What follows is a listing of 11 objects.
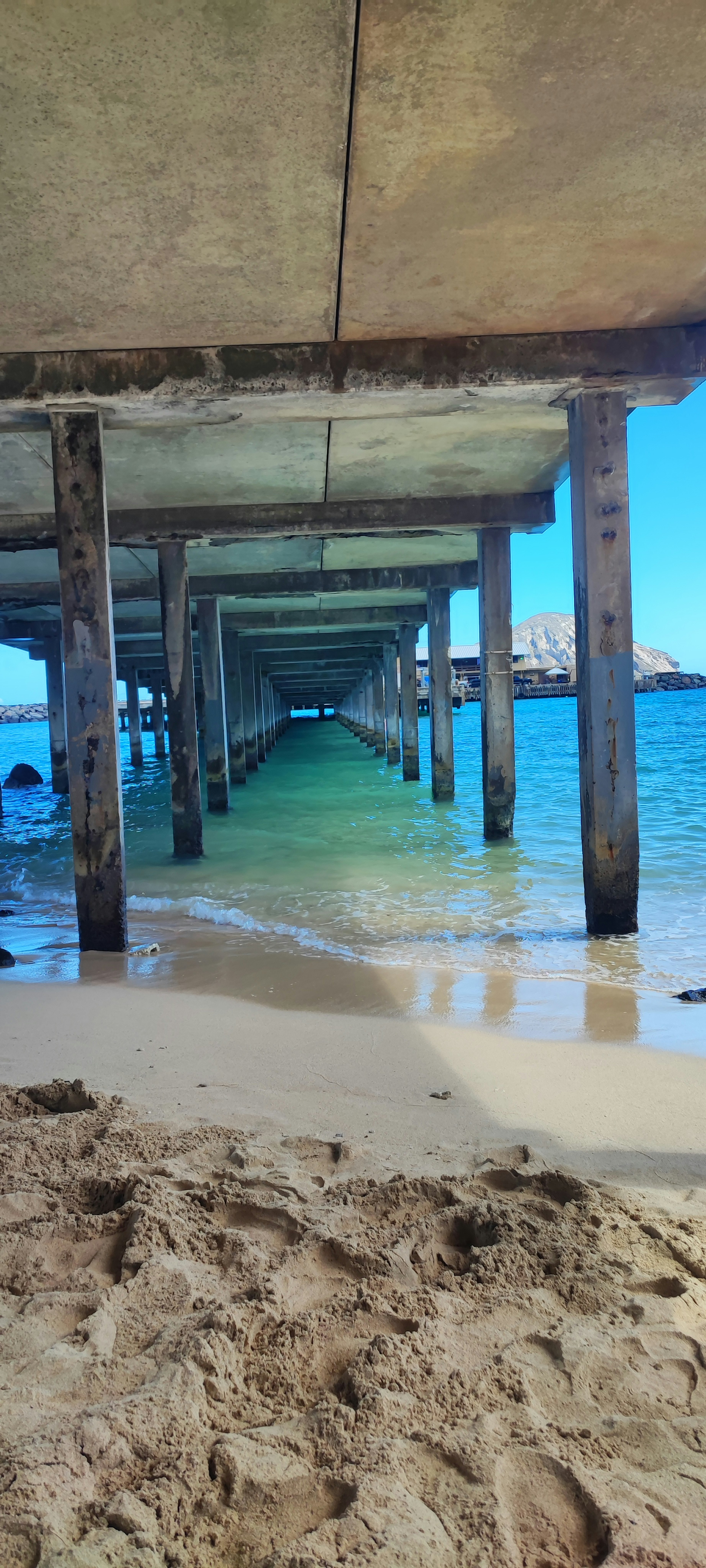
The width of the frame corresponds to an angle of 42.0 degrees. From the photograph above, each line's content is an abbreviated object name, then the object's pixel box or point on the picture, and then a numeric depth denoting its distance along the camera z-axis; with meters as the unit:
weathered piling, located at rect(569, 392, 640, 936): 5.98
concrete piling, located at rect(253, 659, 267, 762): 30.09
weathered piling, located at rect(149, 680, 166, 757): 36.66
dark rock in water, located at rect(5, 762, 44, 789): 27.44
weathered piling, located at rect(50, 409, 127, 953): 6.05
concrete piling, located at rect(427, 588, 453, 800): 15.63
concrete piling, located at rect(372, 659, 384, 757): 30.39
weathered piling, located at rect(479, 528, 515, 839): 10.98
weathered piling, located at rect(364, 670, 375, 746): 34.53
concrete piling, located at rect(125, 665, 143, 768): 30.58
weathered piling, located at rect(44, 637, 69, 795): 21.08
